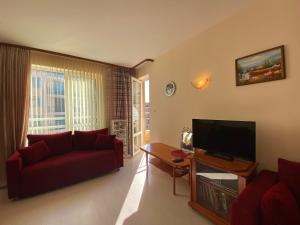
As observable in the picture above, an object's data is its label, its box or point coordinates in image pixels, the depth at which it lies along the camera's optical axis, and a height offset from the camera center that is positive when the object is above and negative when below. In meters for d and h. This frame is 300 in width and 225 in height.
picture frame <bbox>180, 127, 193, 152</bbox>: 2.55 -0.50
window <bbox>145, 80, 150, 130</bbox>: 4.68 +0.30
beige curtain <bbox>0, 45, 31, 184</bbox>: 2.62 +0.29
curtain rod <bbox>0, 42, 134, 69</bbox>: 2.68 +1.28
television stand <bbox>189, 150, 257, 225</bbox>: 1.55 -0.84
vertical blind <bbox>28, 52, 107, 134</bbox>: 3.03 +0.44
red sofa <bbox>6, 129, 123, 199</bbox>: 2.17 -0.85
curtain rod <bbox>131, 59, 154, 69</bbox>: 3.67 +1.31
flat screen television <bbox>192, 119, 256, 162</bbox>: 1.63 -0.33
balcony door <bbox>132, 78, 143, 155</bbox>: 4.11 -0.06
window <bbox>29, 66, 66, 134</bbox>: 2.99 +0.25
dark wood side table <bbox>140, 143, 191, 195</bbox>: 2.10 -0.72
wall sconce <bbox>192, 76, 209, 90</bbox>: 2.38 +0.49
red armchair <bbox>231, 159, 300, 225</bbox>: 1.08 -0.70
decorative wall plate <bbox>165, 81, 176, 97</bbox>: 3.08 +0.52
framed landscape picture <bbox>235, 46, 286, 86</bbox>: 1.59 +0.52
